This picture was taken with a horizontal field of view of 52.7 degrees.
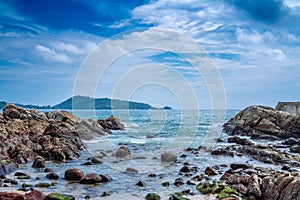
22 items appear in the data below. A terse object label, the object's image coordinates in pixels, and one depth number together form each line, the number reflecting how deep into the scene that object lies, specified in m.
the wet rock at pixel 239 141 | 33.97
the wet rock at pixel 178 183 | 16.40
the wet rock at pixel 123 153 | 26.56
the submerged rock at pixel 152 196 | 13.57
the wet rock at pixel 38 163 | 20.50
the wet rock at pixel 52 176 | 17.33
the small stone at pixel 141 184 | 16.25
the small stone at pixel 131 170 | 19.82
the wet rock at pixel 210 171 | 19.25
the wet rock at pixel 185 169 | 20.20
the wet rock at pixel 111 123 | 53.62
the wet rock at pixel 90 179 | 16.38
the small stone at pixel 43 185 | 15.40
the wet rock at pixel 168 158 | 24.02
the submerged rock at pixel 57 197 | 12.34
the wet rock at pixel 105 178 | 17.03
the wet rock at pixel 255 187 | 13.64
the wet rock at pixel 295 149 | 28.98
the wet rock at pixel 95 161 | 22.92
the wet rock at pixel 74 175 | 17.14
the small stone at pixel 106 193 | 14.07
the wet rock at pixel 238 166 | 21.12
